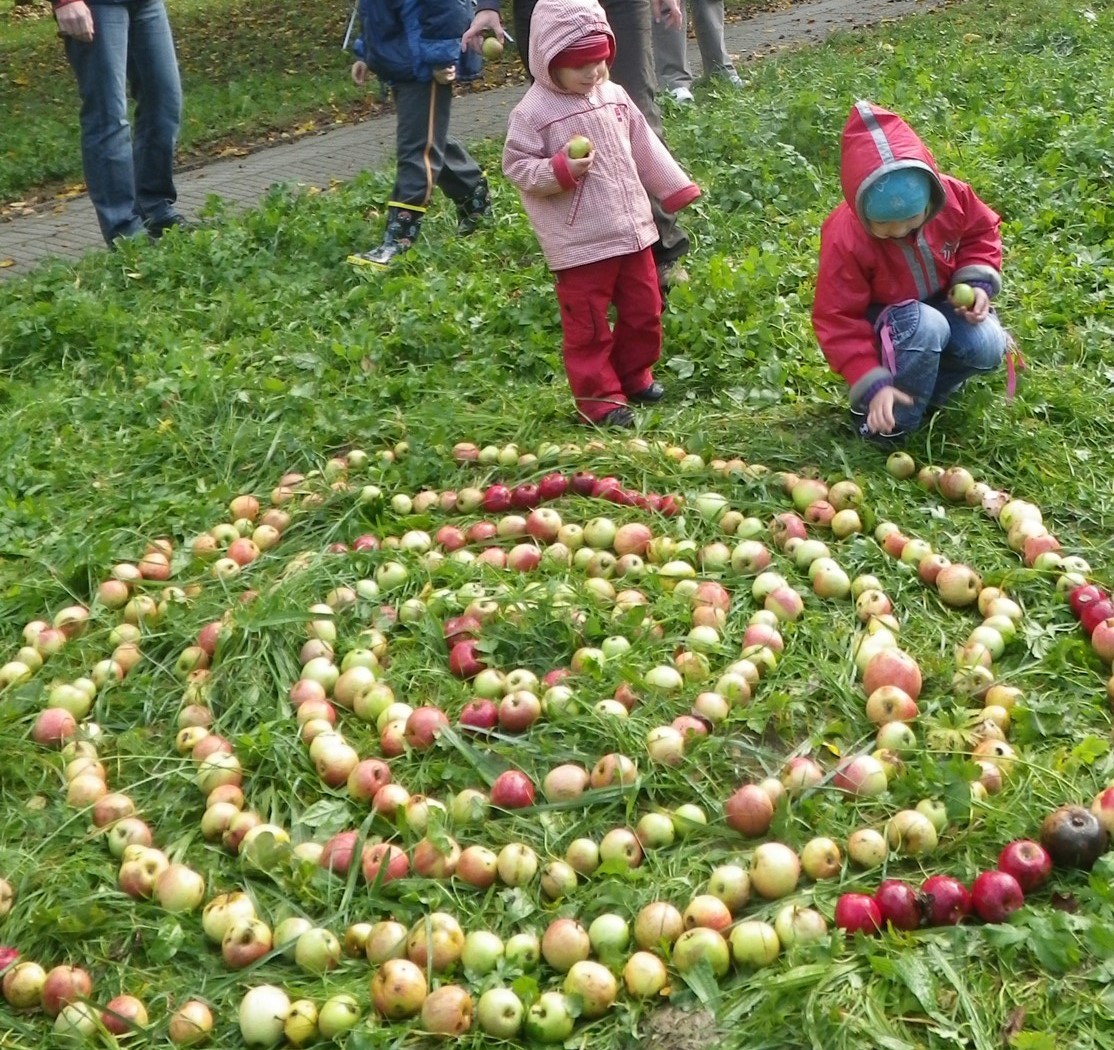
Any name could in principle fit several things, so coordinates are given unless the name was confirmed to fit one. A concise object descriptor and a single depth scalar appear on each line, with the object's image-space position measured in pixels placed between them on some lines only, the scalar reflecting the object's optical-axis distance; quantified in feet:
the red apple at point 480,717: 11.32
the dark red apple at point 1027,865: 9.05
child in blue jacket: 23.00
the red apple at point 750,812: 9.91
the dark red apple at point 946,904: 8.92
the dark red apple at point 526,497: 15.01
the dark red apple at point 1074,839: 9.17
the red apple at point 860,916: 8.87
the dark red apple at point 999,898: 8.87
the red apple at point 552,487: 15.05
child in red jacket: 14.06
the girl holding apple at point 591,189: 15.56
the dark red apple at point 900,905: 8.88
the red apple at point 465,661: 12.19
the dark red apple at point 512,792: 10.44
